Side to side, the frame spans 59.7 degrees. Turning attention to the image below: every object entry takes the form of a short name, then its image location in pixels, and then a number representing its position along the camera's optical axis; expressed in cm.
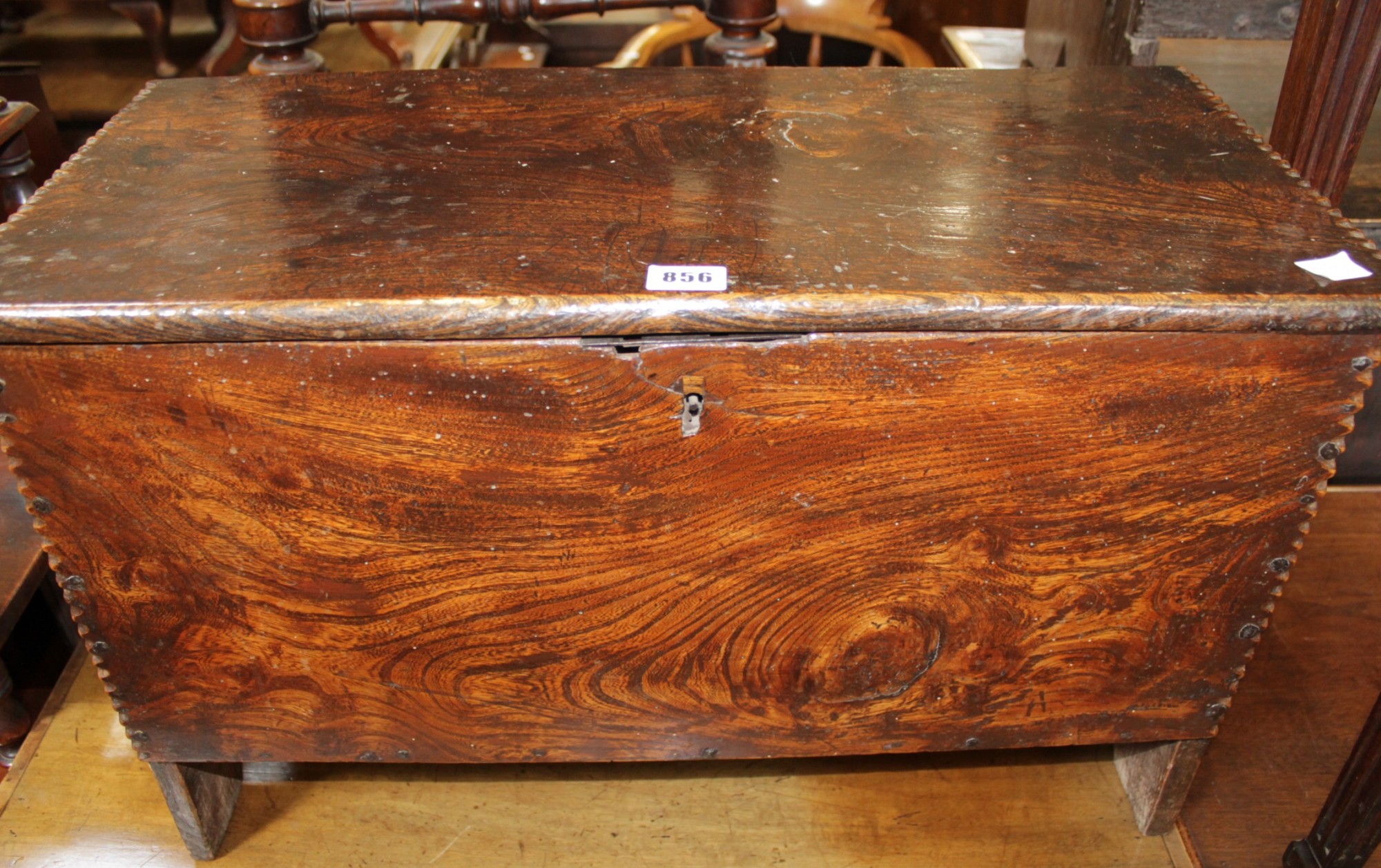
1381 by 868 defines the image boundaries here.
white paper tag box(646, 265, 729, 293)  92
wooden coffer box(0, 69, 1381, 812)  93
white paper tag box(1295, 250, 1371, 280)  95
